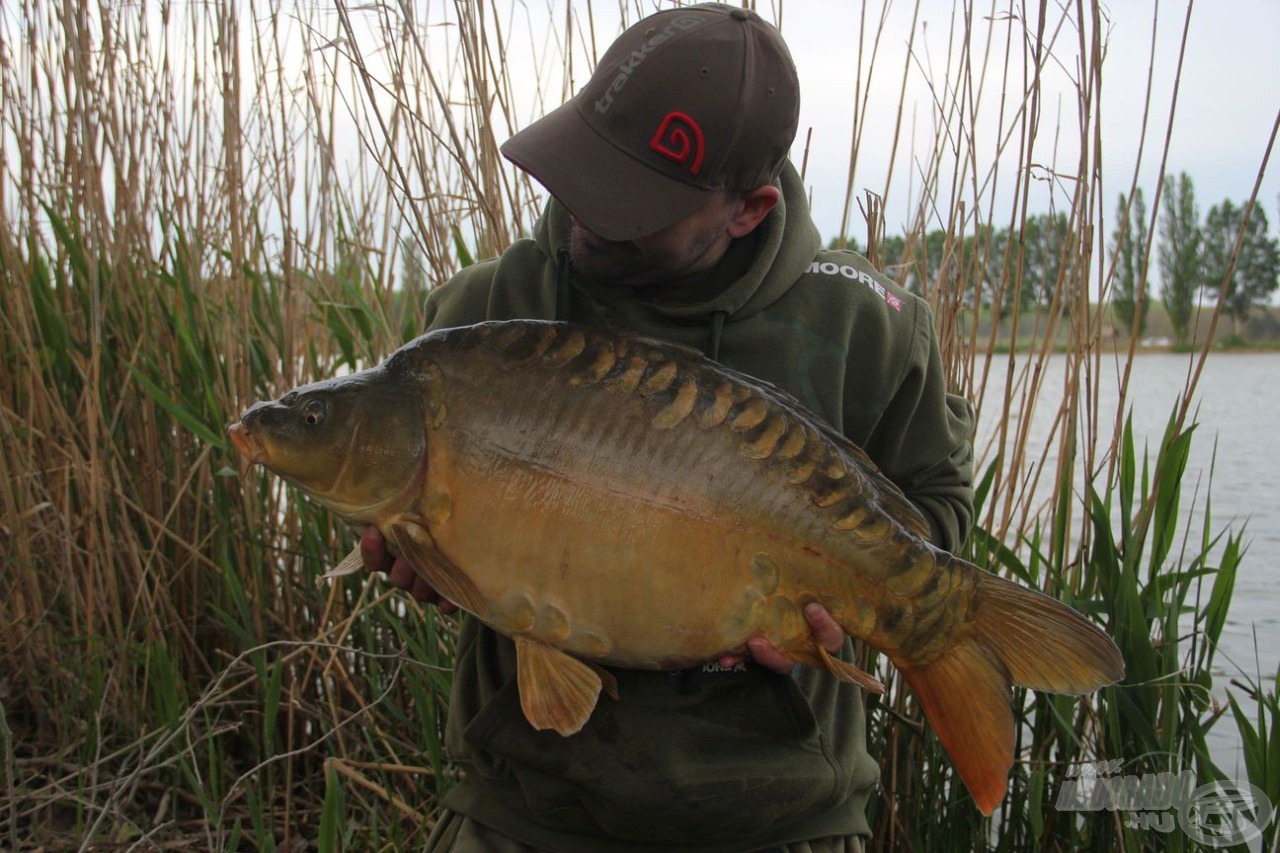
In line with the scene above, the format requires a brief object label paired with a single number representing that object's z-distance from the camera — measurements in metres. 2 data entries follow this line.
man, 1.37
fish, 1.30
